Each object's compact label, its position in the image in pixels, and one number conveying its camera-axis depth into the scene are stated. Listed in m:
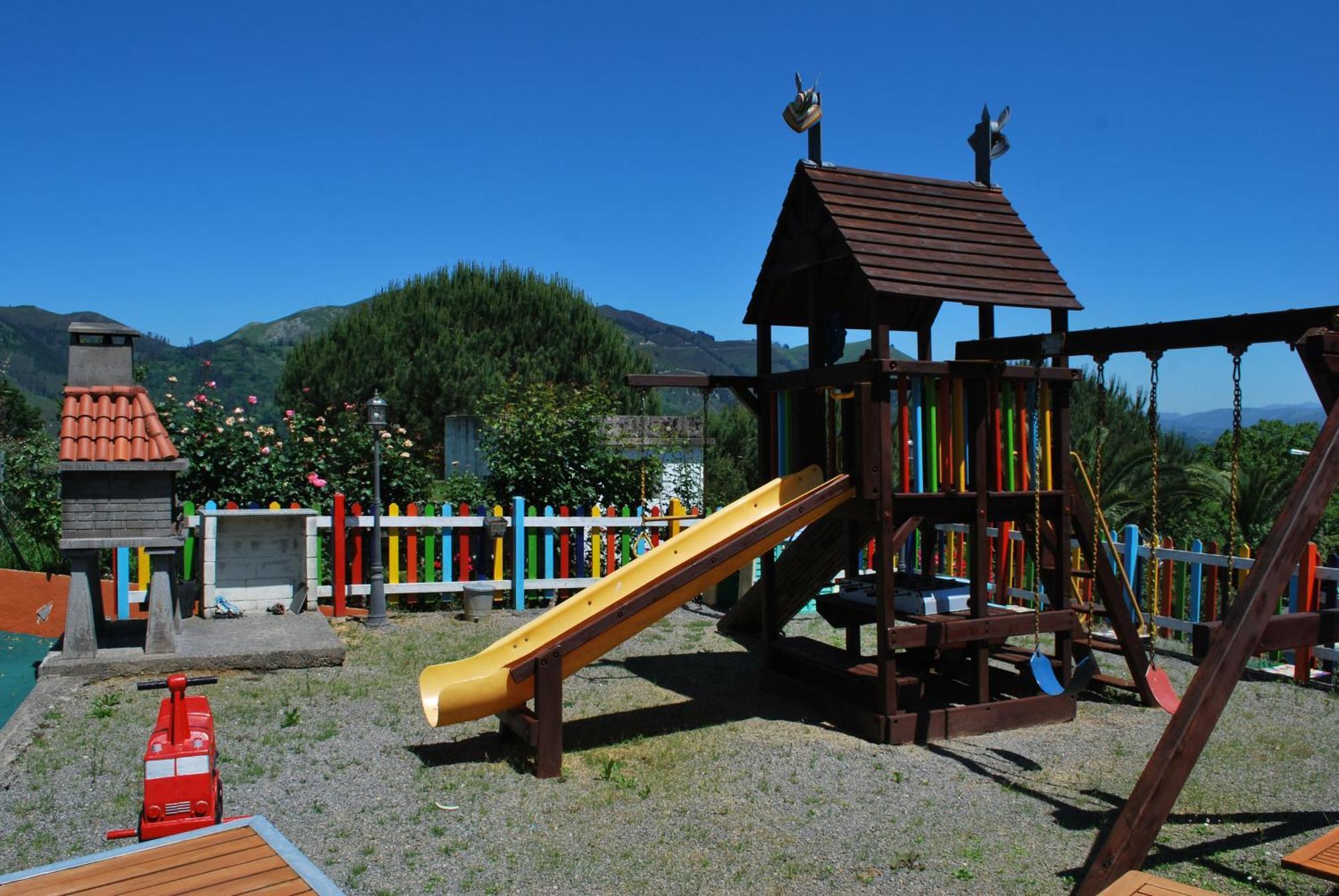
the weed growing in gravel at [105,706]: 7.33
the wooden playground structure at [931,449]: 7.07
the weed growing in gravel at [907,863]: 4.87
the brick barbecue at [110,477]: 8.23
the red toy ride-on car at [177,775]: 4.51
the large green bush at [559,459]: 14.33
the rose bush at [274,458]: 12.70
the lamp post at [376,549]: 11.27
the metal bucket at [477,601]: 11.88
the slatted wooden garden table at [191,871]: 3.44
